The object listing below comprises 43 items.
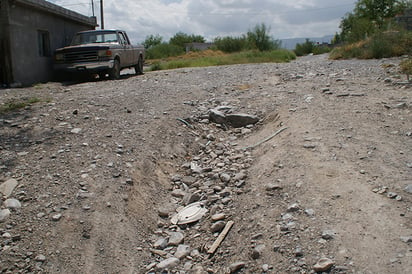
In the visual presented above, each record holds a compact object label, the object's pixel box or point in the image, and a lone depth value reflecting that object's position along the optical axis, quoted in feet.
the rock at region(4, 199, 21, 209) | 13.09
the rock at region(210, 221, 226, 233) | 12.96
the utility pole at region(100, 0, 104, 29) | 91.97
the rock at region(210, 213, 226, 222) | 13.40
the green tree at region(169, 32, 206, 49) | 180.41
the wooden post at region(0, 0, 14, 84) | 34.27
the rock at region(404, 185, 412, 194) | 11.91
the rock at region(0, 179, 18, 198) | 13.70
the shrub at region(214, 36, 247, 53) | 116.98
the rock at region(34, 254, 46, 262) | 11.43
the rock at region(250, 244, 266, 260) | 10.89
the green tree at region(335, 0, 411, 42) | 132.98
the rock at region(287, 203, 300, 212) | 12.16
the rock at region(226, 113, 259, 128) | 21.25
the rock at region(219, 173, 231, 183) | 15.75
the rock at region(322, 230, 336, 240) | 10.59
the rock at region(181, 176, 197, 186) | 16.30
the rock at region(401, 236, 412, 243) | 9.86
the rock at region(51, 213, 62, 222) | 12.67
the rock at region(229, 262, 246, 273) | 10.80
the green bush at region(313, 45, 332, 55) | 133.12
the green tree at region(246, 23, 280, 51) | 104.27
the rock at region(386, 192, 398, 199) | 11.75
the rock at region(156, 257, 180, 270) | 11.82
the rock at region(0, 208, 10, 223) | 12.61
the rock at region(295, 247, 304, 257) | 10.41
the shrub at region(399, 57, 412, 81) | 27.83
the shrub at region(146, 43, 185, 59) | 126.31
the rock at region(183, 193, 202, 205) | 15.07
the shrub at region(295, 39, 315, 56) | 141.59
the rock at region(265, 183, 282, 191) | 13.62
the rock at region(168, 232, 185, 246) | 12.91
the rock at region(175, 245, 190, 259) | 12.26
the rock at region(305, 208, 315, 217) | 11.71
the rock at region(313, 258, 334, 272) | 9.61
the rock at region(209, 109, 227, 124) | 21.95
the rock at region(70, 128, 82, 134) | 18.31
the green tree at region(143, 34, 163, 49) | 177.27
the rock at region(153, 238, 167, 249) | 12.85
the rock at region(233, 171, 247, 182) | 15.46
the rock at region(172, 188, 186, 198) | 15.59
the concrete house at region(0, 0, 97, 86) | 34.73
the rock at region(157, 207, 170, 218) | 14.40
